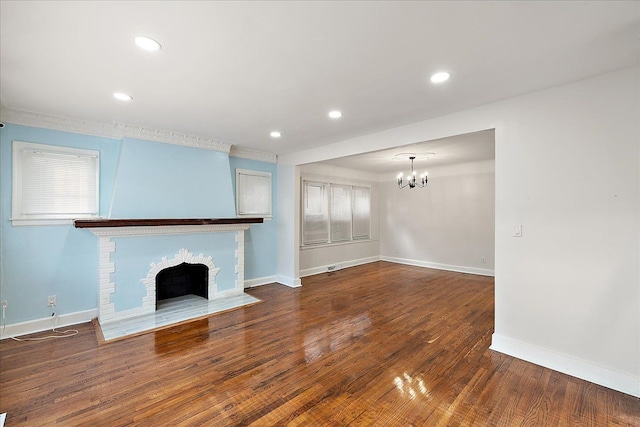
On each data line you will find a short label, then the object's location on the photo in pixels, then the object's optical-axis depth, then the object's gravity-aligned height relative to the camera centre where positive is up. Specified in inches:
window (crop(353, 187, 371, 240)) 297.3 +2.7
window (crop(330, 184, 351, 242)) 275.1 +2.5
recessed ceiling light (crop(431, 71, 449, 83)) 91.8 +46.2
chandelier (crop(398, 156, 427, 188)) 229.3 +32.1
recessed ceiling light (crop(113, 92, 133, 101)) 108.7 +46.8
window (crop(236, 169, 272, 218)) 207.8 +17.1
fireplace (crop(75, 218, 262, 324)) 142.2 -26.3
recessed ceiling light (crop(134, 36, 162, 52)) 72.9 +45.7
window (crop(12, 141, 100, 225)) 130.5 +15.6
